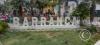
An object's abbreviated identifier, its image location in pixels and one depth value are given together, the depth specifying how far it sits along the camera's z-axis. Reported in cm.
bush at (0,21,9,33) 513
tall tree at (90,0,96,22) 546
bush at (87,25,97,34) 523
